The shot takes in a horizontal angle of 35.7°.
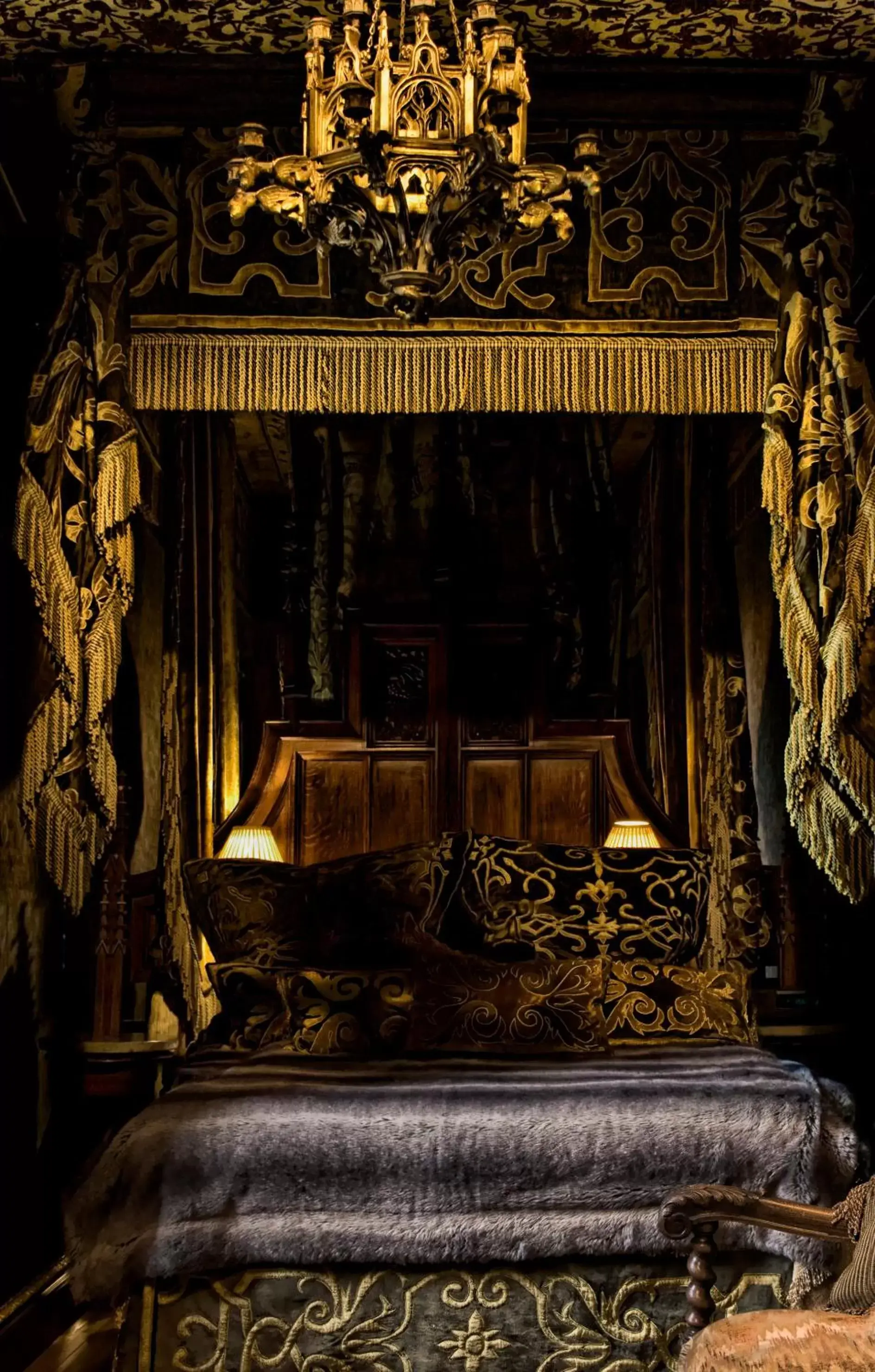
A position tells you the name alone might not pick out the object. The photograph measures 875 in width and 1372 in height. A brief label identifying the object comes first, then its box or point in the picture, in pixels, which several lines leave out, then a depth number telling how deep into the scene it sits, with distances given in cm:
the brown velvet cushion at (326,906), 443
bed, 301
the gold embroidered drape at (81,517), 348
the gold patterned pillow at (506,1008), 383
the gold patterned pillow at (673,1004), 410
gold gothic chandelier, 265
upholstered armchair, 236
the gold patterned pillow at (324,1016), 381
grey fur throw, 302
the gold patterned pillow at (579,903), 449
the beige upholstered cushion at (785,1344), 234
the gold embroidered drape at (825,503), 351
